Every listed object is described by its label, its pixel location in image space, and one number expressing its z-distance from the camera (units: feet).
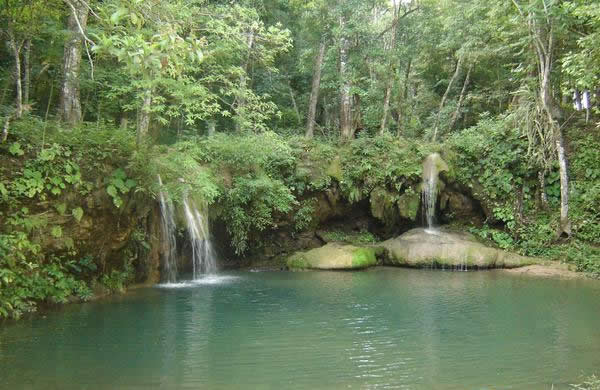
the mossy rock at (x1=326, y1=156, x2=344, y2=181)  55.57
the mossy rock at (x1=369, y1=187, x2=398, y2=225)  56.29
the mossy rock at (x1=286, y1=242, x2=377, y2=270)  48.37
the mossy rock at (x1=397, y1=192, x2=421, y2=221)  55.42
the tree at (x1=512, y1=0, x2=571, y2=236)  48.98
